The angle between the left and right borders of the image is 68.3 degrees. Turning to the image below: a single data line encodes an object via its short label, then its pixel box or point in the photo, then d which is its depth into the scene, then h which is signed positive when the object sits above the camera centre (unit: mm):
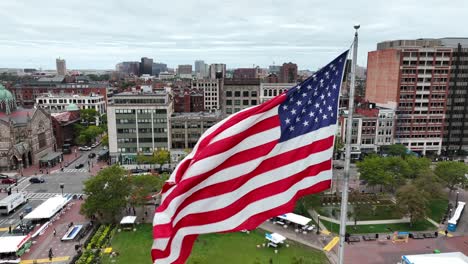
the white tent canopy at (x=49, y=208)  55072 -21726
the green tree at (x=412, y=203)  51984 -18278
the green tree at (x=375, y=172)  63969 -17097
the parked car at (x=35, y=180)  78812 -23577
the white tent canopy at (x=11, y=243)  43591 -21486
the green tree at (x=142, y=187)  54750 -17796
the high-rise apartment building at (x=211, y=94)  150125 -6757
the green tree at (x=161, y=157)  83938 -19105
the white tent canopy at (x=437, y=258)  38656 -19859
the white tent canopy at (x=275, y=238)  46969 -21524
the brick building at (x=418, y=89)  96375 -2278
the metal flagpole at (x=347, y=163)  12455 -3110
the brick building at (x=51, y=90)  160812 -6305
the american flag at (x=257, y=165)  13508 -3441
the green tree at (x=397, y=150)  92250 -18162
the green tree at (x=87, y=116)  129500 -14650
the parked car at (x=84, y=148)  113188 -23244
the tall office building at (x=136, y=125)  89375 -12315
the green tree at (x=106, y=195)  52094 -17928
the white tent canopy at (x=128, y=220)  52531 -21695
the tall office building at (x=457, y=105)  96938 -6661
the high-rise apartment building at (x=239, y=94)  89125 -3844
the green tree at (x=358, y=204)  56250 -20838
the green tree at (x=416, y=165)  67950 -16600
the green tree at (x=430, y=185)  58125 -17336
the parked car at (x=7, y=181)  78700 -23845
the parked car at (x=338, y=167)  89256 -22251
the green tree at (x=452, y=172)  64625 -16864
